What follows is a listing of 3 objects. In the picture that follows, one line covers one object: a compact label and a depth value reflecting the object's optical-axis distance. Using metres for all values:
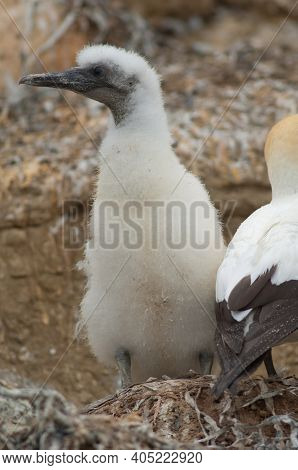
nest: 10.27
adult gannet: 11.15
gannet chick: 12.95
